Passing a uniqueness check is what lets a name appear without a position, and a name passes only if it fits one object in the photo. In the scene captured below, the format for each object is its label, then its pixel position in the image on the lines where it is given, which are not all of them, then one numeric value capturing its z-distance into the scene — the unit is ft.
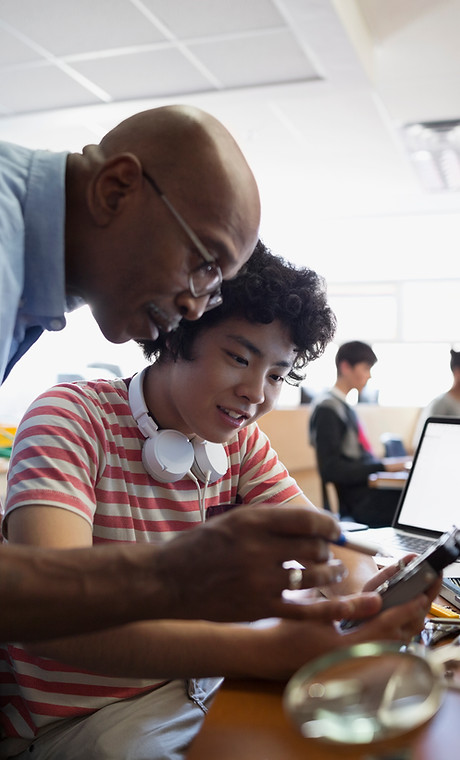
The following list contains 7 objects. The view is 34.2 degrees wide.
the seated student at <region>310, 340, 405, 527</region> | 13.14
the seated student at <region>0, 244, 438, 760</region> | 2.79
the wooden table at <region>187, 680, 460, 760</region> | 2.09
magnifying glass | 1.63
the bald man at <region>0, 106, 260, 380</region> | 3.24
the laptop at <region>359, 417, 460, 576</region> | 5.84
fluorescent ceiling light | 16.90
